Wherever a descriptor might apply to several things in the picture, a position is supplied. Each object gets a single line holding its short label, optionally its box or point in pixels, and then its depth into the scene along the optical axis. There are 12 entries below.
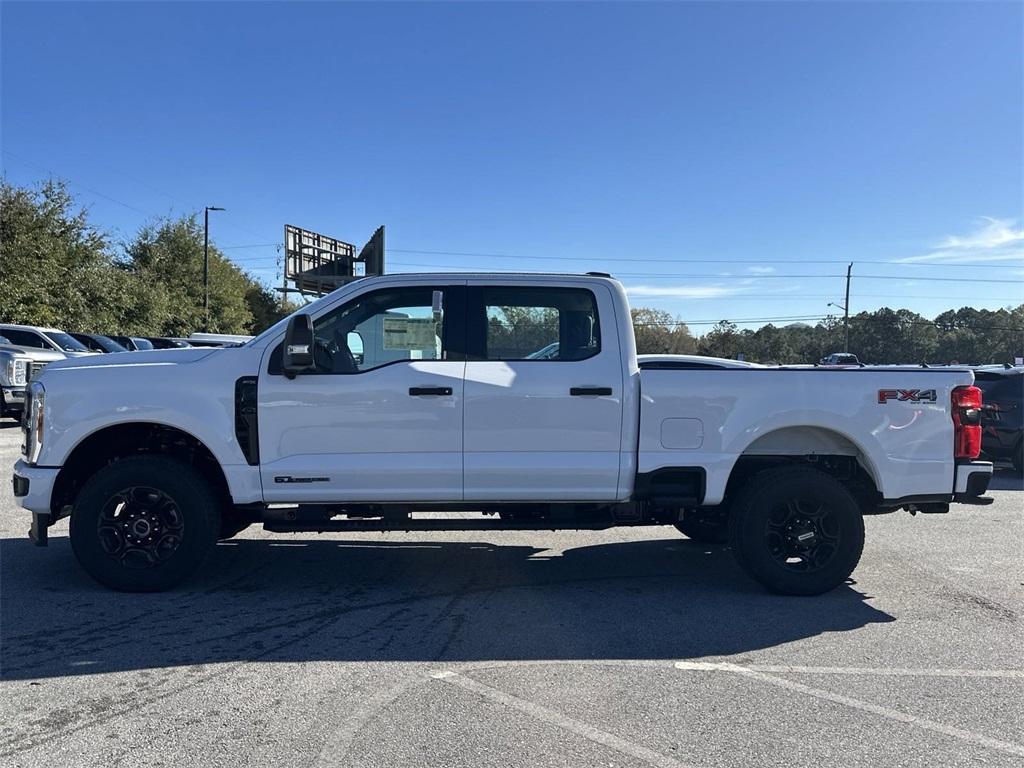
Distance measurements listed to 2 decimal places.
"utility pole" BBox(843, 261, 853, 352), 61.19
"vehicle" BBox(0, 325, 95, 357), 16.34
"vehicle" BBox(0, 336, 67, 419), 13.87
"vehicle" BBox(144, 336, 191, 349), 24.39
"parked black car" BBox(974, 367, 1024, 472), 11.12
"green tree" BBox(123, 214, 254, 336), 38.69
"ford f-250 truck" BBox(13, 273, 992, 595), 5.05
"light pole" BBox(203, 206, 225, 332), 40.25
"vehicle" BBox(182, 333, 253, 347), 18.18
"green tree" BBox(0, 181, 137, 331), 25.23
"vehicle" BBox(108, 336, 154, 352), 21.94
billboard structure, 27.92
